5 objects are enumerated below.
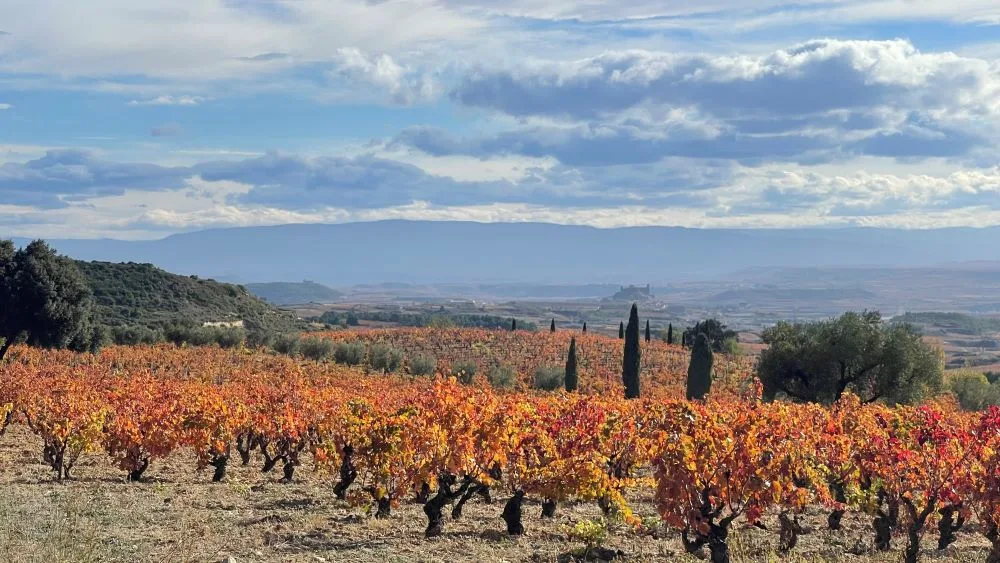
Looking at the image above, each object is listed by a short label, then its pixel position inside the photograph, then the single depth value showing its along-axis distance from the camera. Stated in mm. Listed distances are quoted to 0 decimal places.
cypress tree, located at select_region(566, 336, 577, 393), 53719
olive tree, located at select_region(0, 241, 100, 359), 44781
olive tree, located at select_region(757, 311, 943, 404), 42938
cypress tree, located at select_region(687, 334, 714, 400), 50312
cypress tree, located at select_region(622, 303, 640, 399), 51719
